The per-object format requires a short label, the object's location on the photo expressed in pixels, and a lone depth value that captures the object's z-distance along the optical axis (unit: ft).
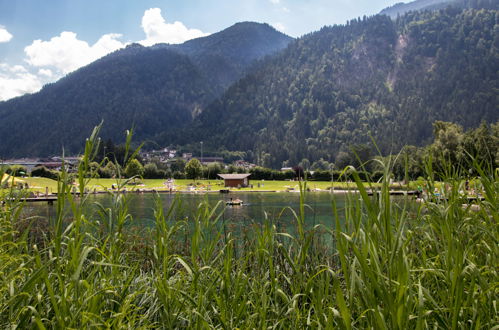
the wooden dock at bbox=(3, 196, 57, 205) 106.97
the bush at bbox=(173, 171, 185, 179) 230.99
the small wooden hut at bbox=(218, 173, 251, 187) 225.97
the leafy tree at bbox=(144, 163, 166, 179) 252.83
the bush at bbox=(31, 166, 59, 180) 189.65
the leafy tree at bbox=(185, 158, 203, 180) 212.70
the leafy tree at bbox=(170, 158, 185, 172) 309.98
